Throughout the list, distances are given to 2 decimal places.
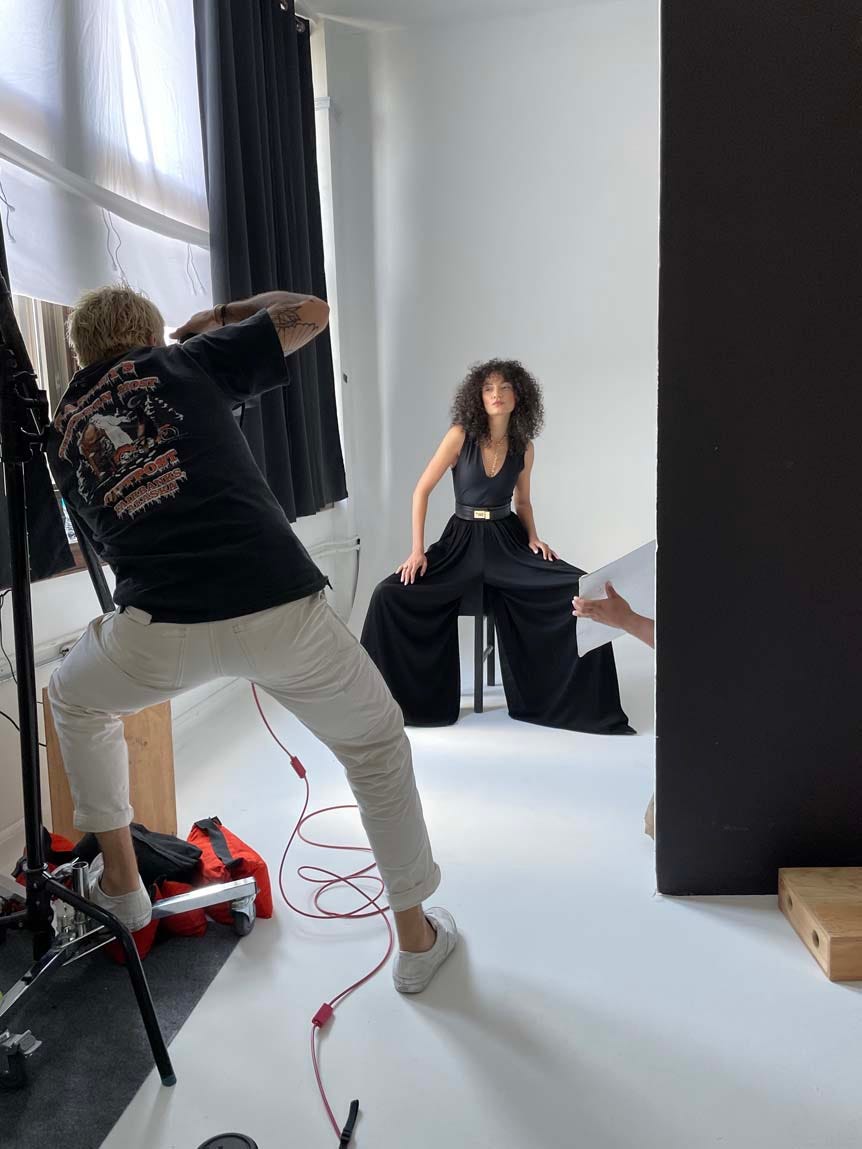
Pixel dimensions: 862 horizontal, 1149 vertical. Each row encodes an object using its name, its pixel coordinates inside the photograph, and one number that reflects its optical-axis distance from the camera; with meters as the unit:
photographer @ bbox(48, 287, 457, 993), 1.27
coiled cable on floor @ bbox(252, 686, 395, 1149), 1.17
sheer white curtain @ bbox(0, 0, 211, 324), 2.02
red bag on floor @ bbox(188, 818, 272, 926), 1.67
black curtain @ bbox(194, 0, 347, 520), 2.85
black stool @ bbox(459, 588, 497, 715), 2.89
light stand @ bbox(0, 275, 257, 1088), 1.24
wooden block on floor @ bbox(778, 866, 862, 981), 1.43
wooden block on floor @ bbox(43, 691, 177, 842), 1.78
